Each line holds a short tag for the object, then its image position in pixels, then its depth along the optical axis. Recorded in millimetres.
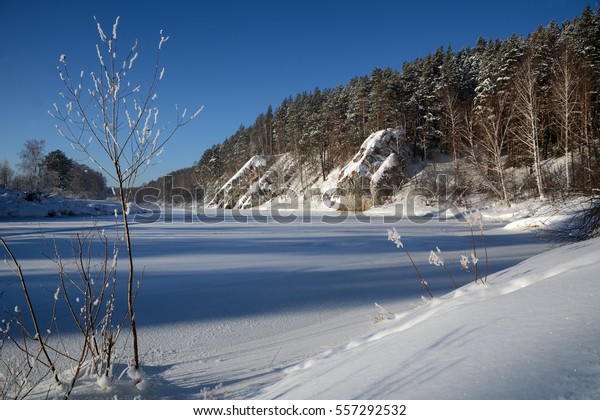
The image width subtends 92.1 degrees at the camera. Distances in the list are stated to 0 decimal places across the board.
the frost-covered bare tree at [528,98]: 14492
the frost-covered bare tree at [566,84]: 13289
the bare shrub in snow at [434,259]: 2373
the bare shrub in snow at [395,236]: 2471
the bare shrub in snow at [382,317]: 2844
